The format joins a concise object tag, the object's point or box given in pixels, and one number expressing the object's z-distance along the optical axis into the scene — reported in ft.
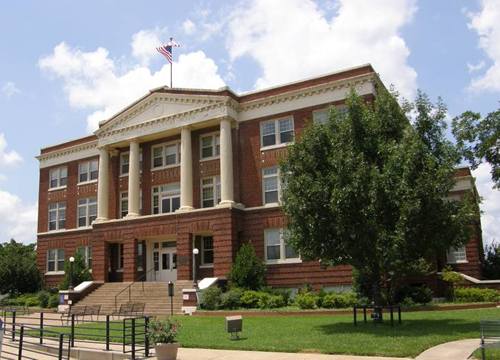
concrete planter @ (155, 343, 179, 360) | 46.29
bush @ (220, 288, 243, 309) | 94.02
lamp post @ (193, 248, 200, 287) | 105.42
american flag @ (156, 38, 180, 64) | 133.69
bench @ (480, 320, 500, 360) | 40.04
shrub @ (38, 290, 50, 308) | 127.01
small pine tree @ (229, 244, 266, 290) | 103.71
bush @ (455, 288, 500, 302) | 89.81
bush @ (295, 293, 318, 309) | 86.69
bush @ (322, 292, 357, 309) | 86.02
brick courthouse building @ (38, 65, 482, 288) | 110.22
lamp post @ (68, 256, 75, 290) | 126.33
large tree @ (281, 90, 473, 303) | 60.44
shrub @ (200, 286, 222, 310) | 95.09
